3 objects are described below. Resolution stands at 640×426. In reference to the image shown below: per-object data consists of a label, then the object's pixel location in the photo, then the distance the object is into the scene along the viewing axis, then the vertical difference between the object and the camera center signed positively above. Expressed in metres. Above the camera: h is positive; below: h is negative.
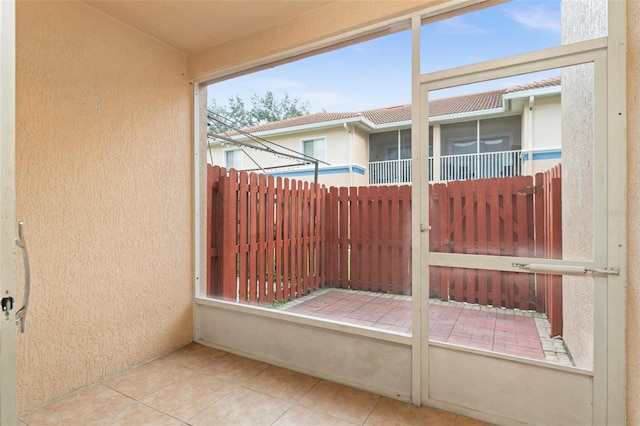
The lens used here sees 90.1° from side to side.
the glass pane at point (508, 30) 1.67 +1.01
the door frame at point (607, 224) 1.52 -0.06
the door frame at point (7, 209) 0.75 +0.01
